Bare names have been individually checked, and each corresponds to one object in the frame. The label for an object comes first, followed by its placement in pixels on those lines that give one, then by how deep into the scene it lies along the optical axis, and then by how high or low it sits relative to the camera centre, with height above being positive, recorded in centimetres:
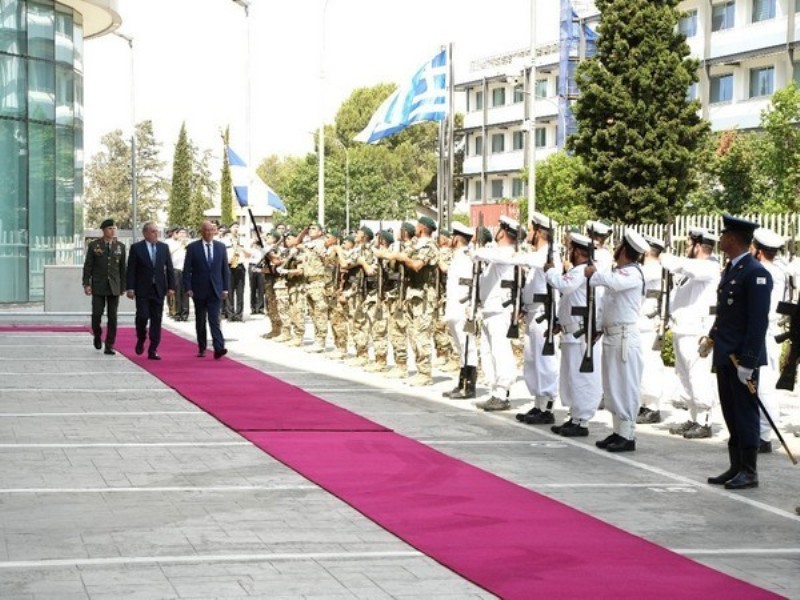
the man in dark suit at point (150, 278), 2180 -44
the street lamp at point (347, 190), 8841 +356
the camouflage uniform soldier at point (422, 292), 1839 -52
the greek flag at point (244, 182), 3672 +164
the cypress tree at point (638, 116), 4753 +433
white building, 5944 +808
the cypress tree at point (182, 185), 12506 +532
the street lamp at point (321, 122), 4303 +365
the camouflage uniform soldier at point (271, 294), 2565 -80
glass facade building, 3606 +258
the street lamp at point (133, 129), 6250 +532
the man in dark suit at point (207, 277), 2164 -42
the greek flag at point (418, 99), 3641 +365
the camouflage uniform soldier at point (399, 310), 1888 -77
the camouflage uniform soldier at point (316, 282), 2370 -53
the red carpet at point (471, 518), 768 -167
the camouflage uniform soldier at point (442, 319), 1872 -91
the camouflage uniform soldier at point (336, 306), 2255 -87
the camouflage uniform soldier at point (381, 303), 1959 -72
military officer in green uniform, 2241 -32
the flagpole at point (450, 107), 3650 +350
